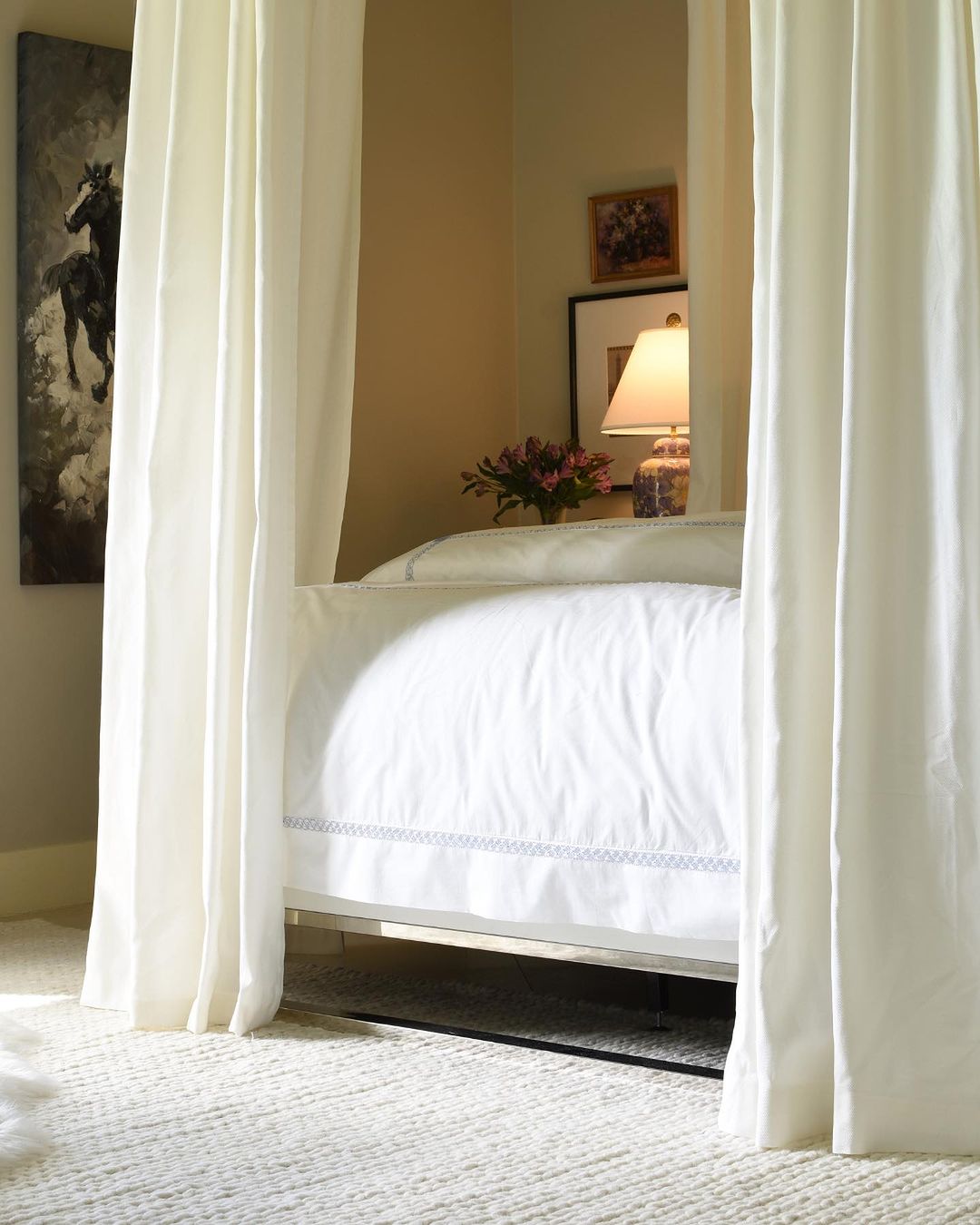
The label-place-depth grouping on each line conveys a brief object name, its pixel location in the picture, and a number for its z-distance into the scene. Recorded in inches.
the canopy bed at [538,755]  84.4
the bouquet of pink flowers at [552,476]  174.9
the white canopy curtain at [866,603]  72.0
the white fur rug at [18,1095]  74.6
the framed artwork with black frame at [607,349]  184.9
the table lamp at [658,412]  159.5
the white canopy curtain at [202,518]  98.2
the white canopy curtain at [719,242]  139.5
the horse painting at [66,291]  143.5
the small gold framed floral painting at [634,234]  183.6
